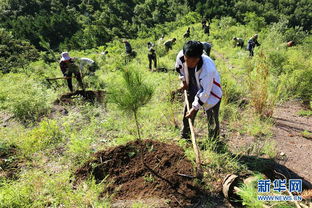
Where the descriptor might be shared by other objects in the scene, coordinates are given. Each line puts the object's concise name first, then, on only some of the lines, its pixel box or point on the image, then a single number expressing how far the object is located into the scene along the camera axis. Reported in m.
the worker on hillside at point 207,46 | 6.84
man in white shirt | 2.31
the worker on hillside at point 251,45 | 9.82
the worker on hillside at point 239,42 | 13.15
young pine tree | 2.36
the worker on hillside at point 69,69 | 6.18
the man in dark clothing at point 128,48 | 10.72
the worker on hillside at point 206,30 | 17.94
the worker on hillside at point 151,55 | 9.27
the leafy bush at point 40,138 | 3.27
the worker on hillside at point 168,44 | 11.99
